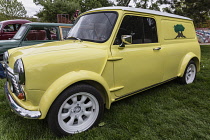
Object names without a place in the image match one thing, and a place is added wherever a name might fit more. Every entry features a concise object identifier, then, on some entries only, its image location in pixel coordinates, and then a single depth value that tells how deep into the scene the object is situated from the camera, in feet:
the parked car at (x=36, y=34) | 15.48
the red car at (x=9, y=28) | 22.99
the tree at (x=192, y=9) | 34.06
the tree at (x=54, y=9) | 73.87
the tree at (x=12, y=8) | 81.60
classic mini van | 5.76
